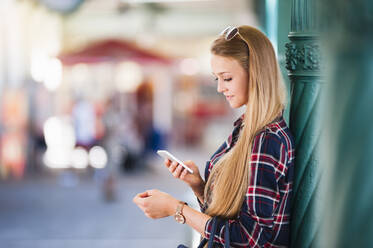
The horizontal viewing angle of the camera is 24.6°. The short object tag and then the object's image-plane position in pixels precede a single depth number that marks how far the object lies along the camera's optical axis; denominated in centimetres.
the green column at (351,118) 148
